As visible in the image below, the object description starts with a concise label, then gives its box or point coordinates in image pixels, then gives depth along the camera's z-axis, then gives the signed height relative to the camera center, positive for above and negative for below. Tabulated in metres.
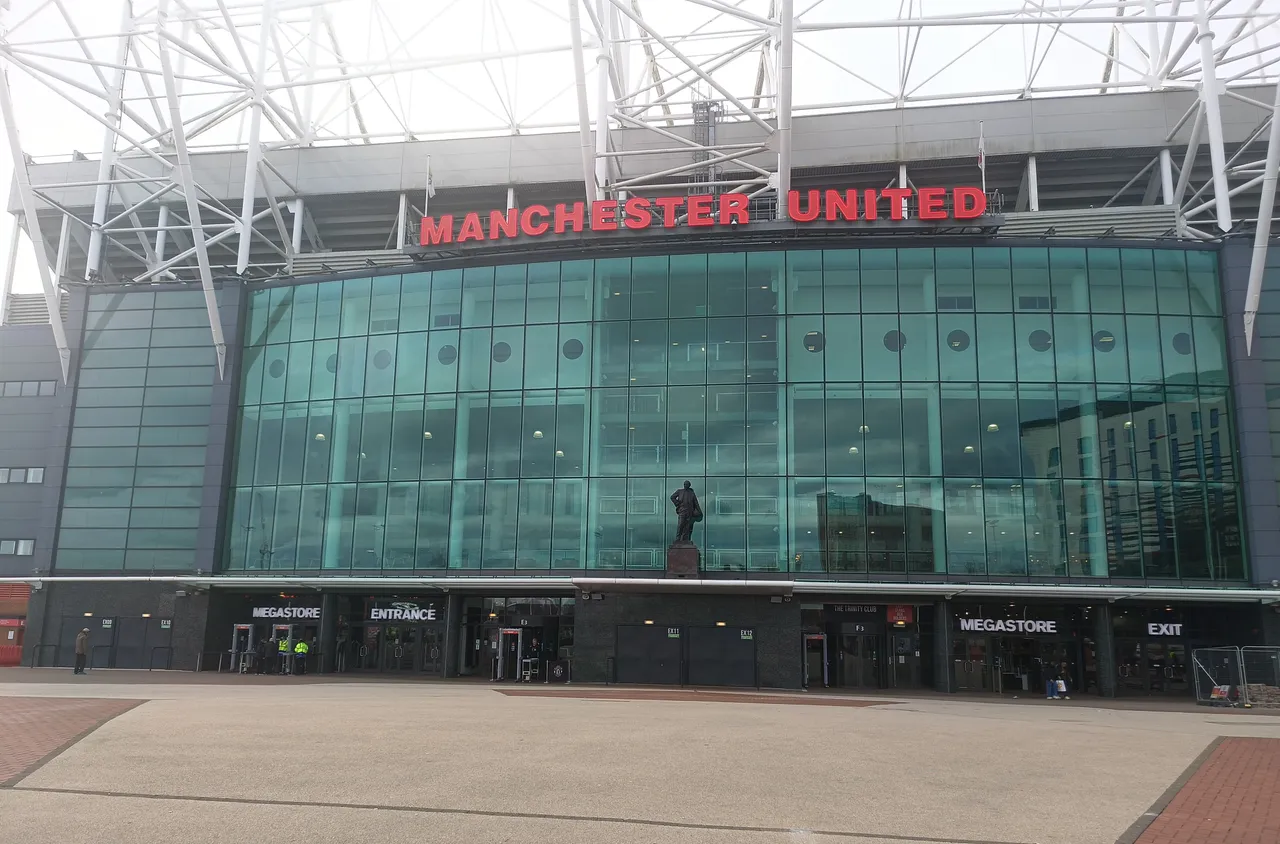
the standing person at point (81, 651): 34.94 -1.49
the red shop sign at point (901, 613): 37.28 +0.28
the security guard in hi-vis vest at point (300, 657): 38.41 -1.73
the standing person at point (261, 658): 38.09 -1.78
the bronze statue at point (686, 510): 34.75 +3.65
